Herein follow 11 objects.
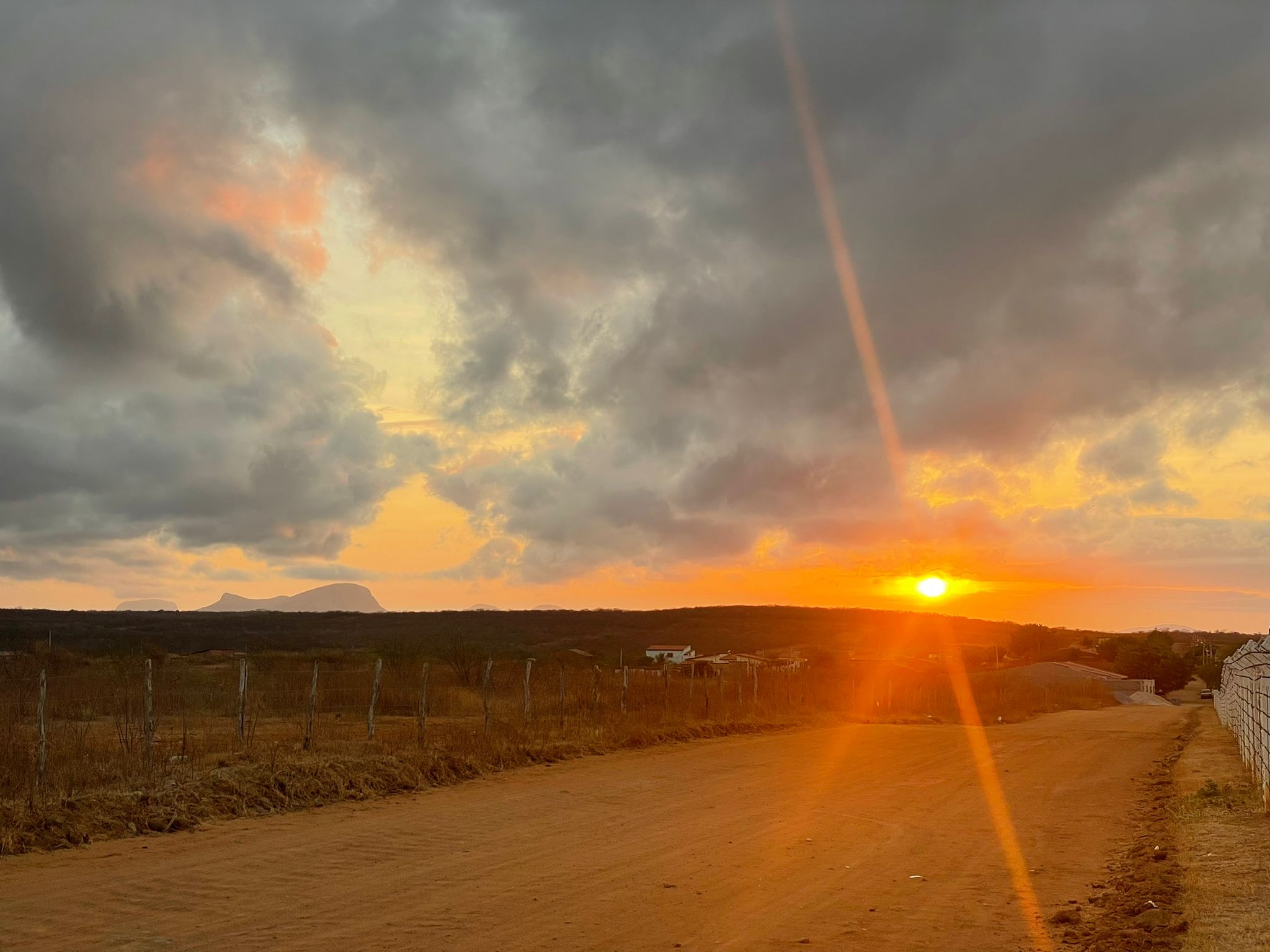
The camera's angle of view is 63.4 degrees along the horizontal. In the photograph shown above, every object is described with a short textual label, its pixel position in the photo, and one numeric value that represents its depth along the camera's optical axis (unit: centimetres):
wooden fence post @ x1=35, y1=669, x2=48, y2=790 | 1442
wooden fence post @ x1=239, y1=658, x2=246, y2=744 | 1950
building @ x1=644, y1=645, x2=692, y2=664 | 10231
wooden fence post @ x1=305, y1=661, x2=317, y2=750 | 1964
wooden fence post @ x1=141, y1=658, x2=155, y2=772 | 1623
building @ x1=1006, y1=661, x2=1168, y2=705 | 9106
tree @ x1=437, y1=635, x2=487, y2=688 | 5156
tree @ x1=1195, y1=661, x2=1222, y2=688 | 10812
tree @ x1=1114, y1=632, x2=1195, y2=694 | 11494
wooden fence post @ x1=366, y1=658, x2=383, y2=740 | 2233
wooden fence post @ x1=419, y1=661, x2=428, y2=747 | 2131
